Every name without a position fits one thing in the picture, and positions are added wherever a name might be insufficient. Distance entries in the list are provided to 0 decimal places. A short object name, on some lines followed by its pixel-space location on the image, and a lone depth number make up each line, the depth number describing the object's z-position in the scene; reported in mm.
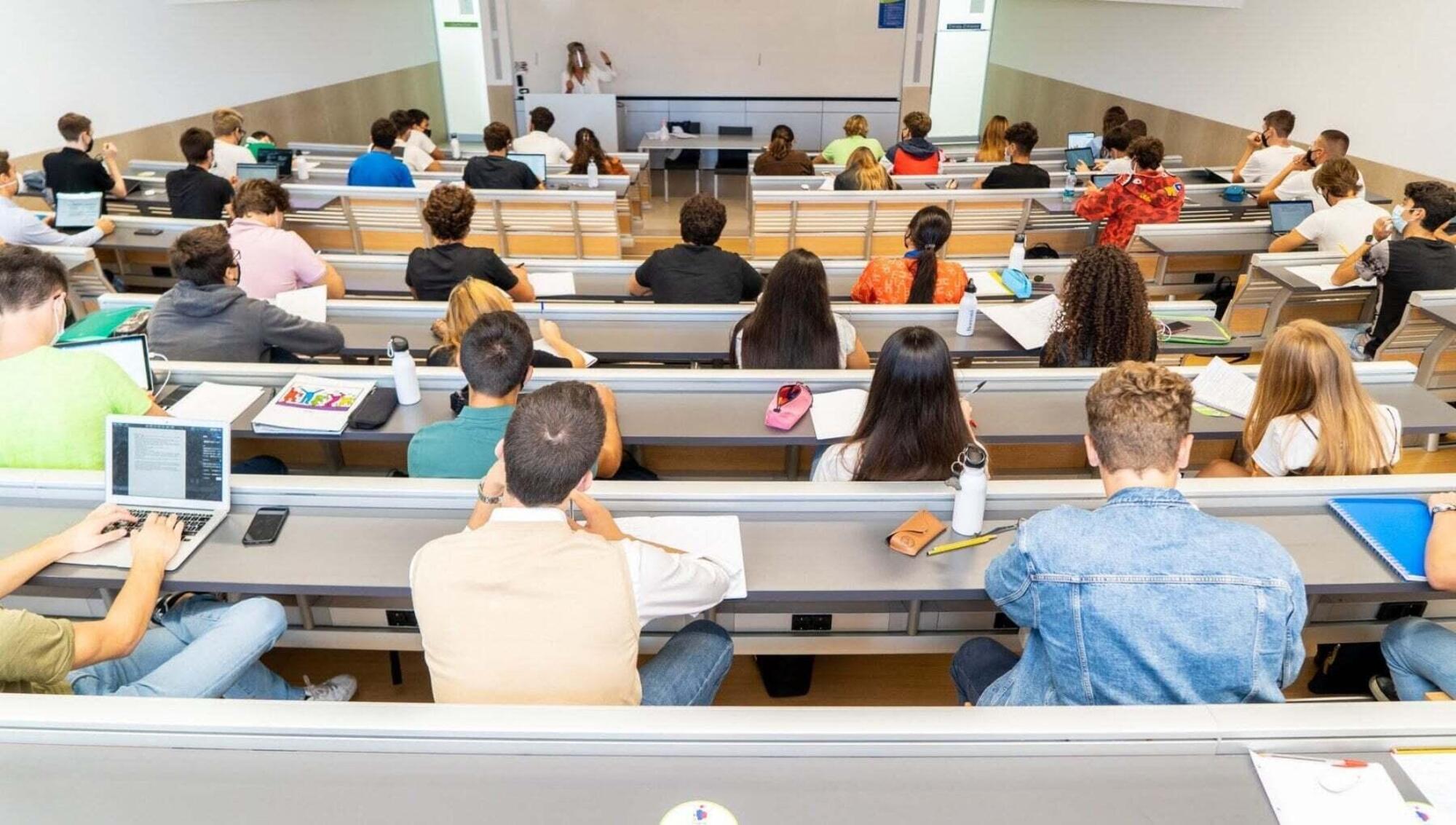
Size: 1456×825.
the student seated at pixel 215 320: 3271
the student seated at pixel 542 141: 8328
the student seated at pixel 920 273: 4094
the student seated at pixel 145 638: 1661
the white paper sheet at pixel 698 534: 2117
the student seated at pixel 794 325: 3299
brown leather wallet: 2152
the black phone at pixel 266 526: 2201
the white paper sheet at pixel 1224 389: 3043
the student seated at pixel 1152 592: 1531
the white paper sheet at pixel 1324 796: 1303
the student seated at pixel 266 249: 4254
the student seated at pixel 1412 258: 4094
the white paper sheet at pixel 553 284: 4578
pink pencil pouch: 2912
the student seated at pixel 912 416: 2369
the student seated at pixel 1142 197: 5688
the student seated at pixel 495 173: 6656
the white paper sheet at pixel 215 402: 2947
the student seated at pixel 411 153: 8242
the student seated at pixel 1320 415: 2443
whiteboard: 11477
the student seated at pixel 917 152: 7555
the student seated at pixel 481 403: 2413
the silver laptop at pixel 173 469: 2213
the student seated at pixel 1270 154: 6953
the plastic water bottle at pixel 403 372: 2971
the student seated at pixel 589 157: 7602
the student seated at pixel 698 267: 4254
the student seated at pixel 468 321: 3213
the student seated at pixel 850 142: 8305
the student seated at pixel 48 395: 2258
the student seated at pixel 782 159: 7688
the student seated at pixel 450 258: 4109
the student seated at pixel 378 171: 6633
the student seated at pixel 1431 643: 2014
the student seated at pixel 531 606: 1504
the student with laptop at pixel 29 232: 5047
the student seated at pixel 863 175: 6516
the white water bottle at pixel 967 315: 3744
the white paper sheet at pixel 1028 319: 3766
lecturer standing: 11281
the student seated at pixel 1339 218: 4867
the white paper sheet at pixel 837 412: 2891
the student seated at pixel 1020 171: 6664
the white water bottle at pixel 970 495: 2137
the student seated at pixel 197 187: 5754
